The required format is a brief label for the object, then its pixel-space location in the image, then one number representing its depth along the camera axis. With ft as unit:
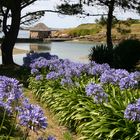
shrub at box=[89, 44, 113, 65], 34.02
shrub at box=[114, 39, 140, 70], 32.82
